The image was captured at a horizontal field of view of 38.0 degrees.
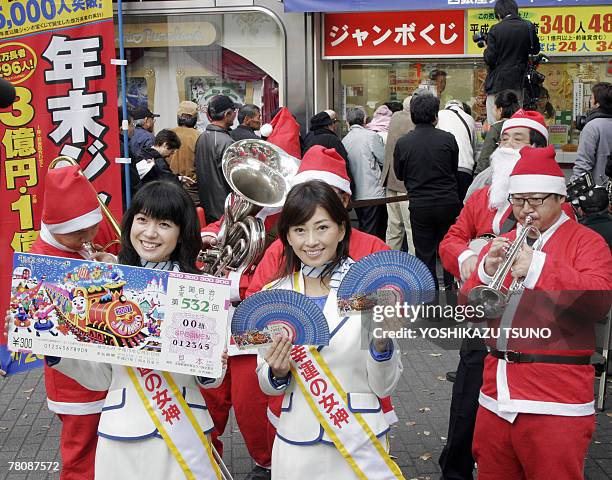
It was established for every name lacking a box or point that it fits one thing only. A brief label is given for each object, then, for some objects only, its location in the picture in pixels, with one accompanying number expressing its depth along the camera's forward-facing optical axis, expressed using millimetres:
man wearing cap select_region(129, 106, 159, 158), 8906
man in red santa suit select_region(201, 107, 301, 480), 4602
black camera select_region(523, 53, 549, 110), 7336
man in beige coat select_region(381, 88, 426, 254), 9289
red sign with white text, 10789
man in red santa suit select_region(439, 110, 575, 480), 4262
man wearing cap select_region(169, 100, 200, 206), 9062
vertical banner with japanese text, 6637
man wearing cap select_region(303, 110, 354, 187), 9297
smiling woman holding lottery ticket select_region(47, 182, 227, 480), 3188
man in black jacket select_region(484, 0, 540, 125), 7207
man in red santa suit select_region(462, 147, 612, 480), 3352
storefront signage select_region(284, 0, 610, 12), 10094
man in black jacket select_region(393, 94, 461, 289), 8000
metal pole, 7141
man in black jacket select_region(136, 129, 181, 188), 7863
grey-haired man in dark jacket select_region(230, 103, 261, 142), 8515
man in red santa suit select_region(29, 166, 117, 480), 3932
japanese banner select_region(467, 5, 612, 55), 10359
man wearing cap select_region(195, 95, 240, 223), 8125
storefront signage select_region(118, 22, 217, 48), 11453
